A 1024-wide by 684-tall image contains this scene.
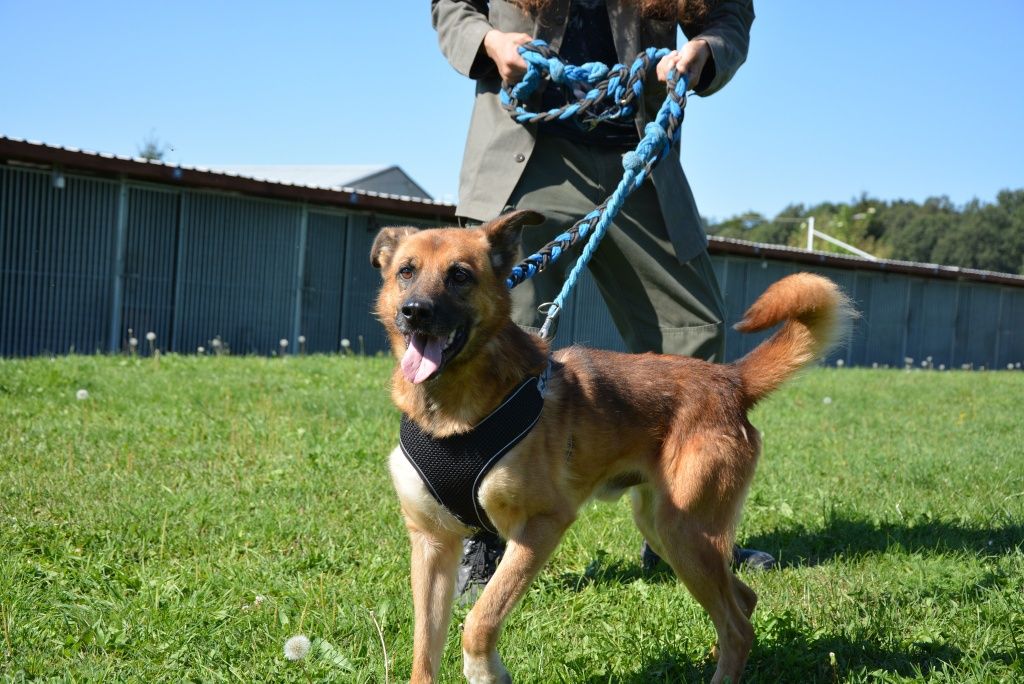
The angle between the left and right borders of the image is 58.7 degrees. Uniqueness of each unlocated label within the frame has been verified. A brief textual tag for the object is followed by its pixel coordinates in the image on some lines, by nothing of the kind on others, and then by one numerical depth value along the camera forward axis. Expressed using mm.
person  3996
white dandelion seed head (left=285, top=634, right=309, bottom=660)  2869
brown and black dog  2990
